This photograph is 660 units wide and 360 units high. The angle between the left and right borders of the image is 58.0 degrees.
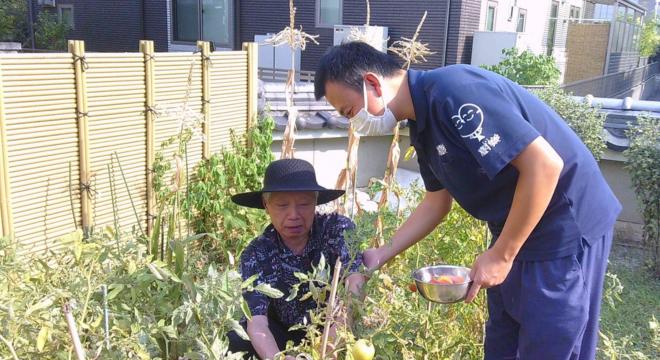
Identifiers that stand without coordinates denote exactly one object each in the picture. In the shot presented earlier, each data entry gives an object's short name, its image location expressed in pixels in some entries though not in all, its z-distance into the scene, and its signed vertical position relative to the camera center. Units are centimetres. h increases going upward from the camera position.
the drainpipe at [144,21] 1309 +28
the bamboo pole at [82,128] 367 -59
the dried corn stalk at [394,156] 298 -57
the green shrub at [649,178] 451 -90
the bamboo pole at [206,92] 439 -40
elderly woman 214 -72
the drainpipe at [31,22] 1467 +19
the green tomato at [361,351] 132 -67
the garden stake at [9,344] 110 -58
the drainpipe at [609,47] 1455 +20
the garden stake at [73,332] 102 -51
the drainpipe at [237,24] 1172 +28
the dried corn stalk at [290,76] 324 -21
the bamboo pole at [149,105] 406 -48
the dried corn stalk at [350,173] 322 -69
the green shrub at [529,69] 851 -25
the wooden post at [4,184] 338 -87
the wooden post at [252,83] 483 -35
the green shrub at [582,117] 505 -54
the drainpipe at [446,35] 941 +20
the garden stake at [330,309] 128 -57
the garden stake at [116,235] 172 -58
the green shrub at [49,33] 1411 -6
